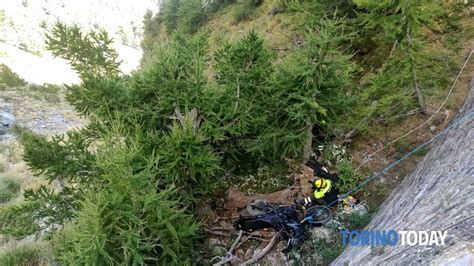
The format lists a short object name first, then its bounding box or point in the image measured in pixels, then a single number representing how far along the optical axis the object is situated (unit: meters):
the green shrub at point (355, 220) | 5.52
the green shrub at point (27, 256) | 7.14
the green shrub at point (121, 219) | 4.06
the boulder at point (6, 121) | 20.80
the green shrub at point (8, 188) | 11.48
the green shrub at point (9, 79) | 33.19
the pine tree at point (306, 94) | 5.54
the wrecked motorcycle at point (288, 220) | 5.66
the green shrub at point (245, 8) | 19.48
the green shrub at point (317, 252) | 5.34
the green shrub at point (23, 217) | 5.30
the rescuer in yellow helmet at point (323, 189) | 5.97
